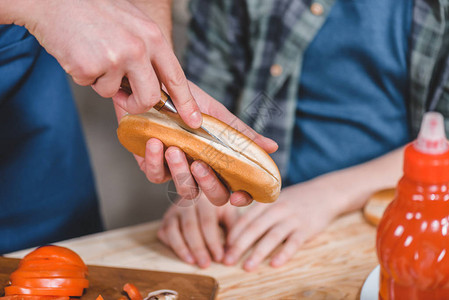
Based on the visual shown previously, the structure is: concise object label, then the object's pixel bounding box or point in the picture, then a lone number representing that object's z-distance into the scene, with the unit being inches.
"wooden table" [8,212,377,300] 31.2
